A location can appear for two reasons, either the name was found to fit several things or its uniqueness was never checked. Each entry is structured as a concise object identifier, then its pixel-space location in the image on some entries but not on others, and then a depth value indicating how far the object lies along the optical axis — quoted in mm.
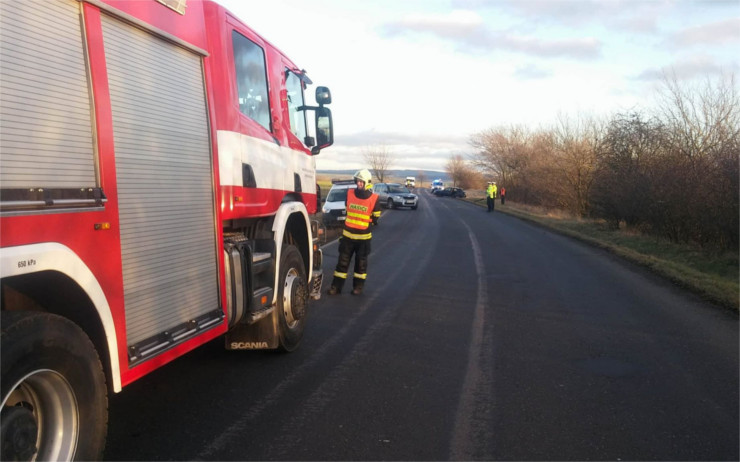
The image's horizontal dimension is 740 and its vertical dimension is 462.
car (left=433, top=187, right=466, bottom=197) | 76806
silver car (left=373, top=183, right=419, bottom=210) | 38656
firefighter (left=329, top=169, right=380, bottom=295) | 9195
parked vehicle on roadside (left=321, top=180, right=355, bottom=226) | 21016
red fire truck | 2574
